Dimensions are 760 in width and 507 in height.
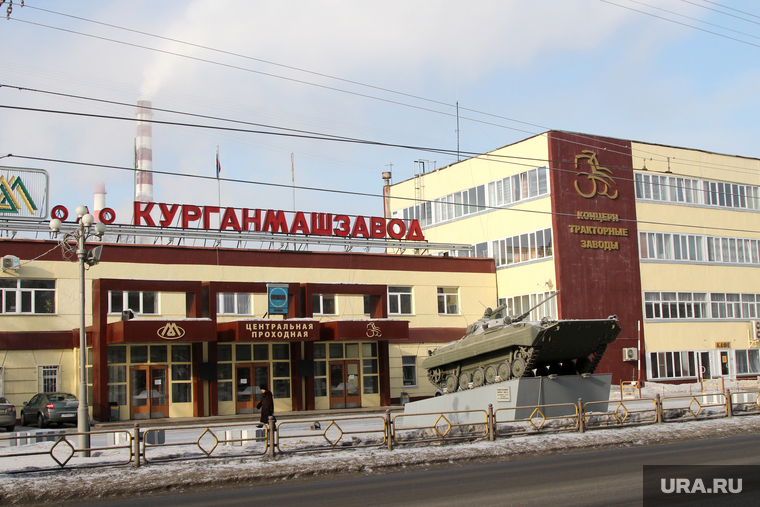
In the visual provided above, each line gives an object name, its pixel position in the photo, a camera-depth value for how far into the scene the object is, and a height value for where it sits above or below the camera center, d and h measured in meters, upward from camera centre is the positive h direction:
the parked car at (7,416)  25.91 -2.49
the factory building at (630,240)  41.59 +4.68
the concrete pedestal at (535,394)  24.91 -2.43
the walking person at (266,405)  21.20 -2.00
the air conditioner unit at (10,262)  30.89 +3.29
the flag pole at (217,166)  39.78 +8.87
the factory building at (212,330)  30.88 +0.22
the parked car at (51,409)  27.81 -2.51
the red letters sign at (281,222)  35.03 +5.50
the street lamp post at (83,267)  19.02 +1.94
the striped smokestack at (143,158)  59.69 +14.17
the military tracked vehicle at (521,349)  25.33 -0.90
